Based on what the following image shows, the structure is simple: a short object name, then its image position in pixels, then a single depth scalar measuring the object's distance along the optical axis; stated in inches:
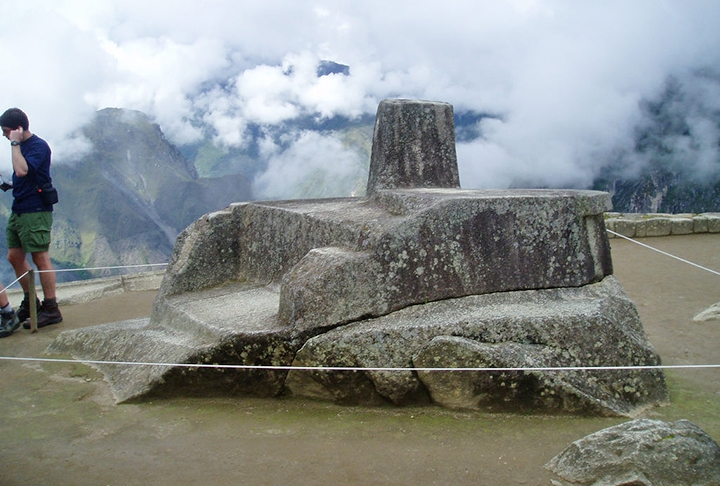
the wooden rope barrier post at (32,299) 247.1
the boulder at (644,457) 109.5
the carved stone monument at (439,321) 152.3
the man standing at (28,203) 251.1
